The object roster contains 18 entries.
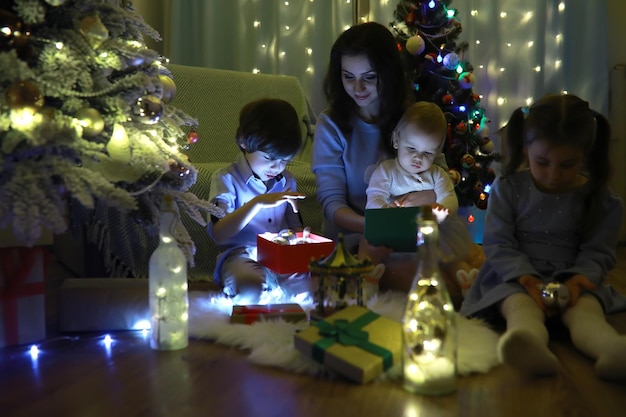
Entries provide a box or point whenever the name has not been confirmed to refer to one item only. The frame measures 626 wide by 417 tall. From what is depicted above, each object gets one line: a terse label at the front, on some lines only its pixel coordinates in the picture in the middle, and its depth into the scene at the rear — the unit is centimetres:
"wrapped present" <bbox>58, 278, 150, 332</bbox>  144
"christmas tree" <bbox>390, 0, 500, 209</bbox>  292
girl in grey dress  138
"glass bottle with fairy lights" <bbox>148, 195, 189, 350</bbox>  129
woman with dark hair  188
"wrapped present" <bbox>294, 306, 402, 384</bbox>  112
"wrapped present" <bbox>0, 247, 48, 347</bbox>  131
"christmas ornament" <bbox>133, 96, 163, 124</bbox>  144
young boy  166
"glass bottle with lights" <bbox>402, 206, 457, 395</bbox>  104
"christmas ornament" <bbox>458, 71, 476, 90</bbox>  290
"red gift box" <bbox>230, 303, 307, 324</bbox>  147
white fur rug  119
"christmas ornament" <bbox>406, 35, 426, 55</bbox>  285
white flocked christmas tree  120
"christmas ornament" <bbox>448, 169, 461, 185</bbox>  283
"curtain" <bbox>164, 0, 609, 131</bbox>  341
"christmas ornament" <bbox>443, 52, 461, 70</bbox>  284
